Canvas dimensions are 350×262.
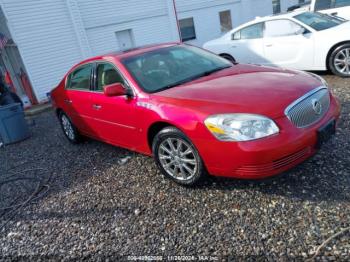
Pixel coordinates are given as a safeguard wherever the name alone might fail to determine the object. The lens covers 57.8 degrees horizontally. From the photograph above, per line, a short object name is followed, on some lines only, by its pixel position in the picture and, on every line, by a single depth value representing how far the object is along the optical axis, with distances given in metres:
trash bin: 6.65
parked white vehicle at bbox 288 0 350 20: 8.68
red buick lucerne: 2.85
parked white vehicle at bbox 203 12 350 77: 6.41
